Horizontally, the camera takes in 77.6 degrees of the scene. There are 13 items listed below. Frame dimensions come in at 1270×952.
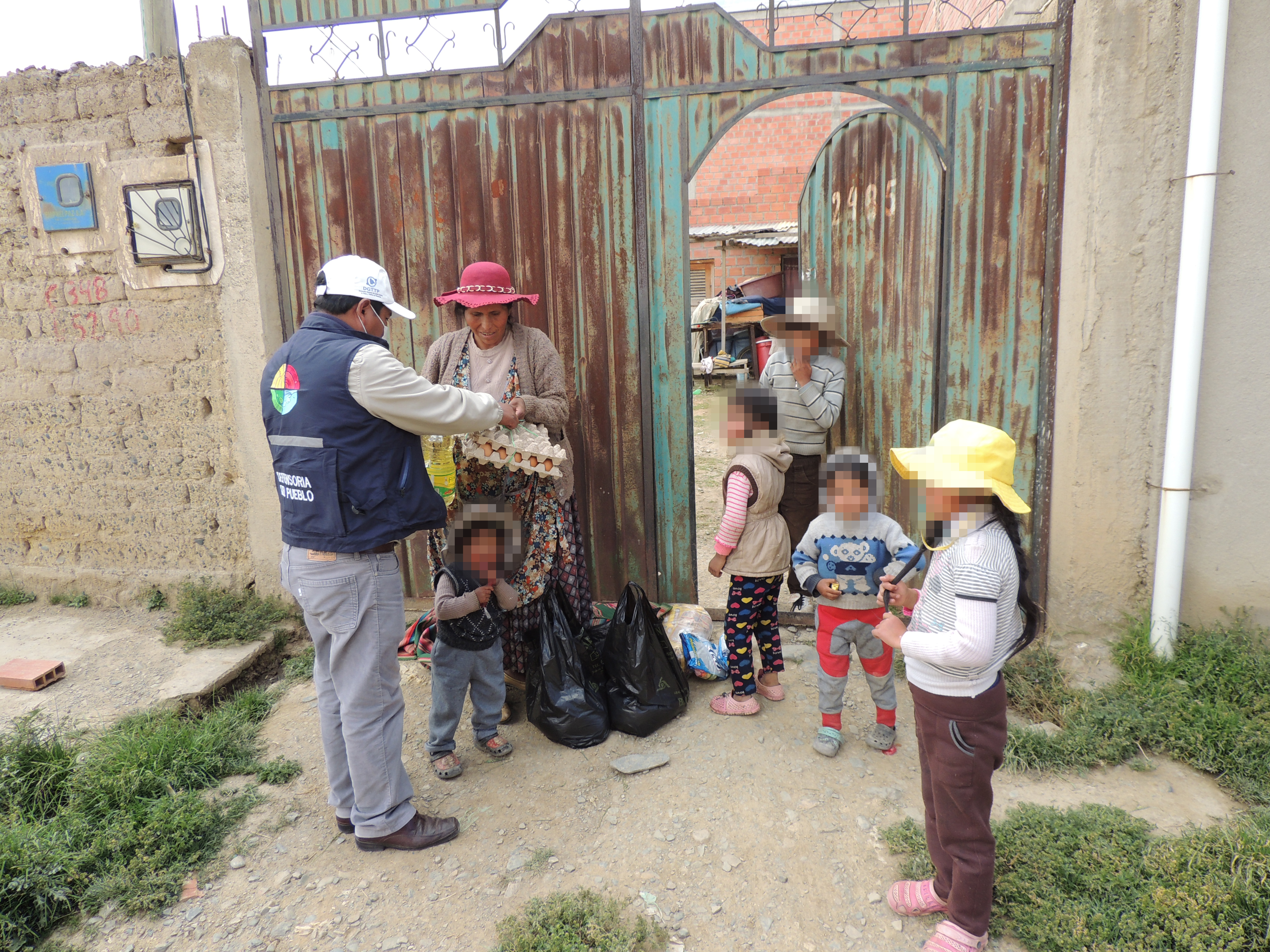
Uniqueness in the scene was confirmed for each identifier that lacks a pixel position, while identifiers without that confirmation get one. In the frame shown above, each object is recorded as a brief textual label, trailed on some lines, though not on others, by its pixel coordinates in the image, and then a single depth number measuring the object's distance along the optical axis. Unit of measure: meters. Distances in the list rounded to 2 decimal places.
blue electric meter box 4.07
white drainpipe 3.06
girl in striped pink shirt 3.12
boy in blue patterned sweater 2.84
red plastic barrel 10.51
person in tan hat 3.40
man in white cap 2.44
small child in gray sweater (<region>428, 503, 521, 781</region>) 2.96
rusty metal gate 3.55
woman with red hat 3.27
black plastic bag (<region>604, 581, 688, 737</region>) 3.33
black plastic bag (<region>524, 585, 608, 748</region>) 3.25
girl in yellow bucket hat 1.95
